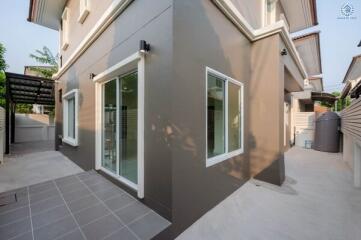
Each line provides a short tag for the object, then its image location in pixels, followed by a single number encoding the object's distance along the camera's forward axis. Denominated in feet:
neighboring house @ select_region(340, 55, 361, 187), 12.39
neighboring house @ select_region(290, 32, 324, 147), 22.44
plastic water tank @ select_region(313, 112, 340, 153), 24.89
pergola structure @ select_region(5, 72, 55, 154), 22.77
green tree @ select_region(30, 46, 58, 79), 45.83
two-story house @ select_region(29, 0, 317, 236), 7.20
